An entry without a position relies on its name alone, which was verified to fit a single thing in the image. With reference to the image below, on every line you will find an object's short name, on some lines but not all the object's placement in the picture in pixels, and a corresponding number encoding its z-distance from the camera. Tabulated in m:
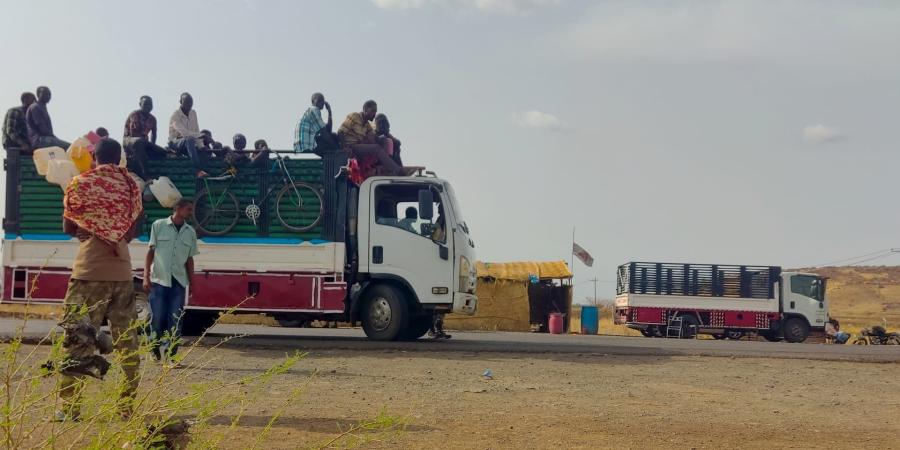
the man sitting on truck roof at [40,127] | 12.00
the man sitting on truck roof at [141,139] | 12.08
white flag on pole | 30.94
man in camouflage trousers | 5.48
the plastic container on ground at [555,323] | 25.97
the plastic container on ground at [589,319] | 27.64
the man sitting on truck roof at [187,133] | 12.36
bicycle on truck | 12.37
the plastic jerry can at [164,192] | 12.12
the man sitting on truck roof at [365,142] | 12.66
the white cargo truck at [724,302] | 26.61
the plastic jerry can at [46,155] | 11.88
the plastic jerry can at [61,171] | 11.81
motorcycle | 23.22
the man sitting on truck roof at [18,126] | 12.06
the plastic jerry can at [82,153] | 11.32
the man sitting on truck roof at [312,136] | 12.47
